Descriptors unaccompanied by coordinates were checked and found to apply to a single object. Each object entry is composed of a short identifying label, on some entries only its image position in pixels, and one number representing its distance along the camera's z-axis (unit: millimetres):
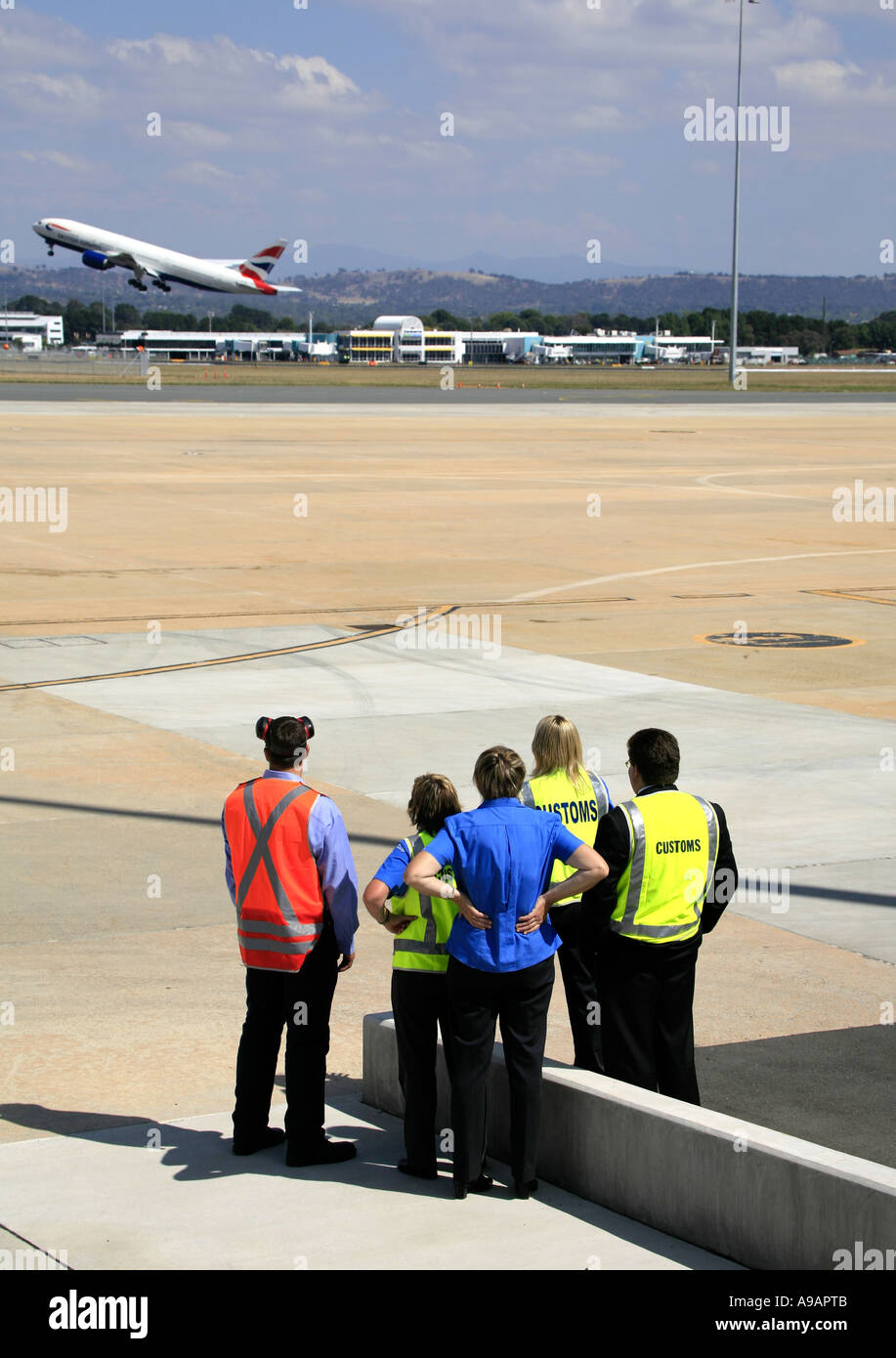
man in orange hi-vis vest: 14187
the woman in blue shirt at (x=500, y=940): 13453
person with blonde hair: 15828
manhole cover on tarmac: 43500
